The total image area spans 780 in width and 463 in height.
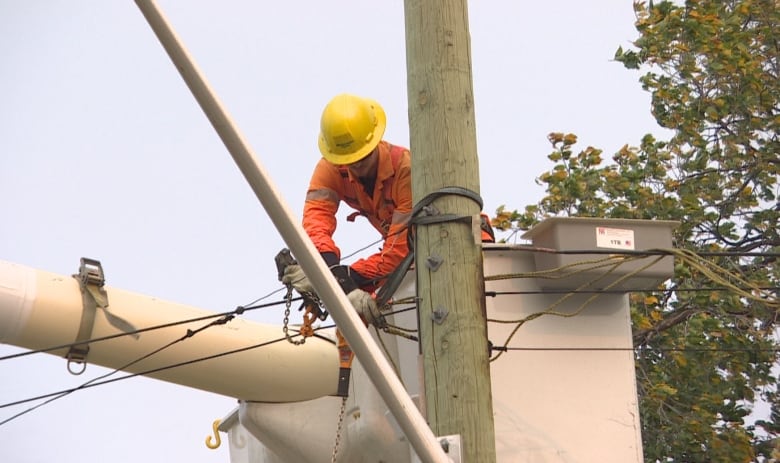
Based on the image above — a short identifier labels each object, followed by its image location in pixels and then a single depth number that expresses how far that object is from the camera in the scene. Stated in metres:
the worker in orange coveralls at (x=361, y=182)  14.07
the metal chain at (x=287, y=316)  12.65
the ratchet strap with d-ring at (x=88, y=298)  12.89
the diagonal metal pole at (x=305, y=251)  8.92
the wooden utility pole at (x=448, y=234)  11.04
